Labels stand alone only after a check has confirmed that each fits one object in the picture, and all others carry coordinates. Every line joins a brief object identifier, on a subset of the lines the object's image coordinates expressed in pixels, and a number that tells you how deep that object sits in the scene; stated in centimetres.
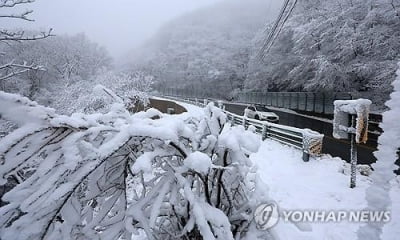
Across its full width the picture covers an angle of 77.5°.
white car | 1923
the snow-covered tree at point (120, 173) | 121
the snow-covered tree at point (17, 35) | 404
